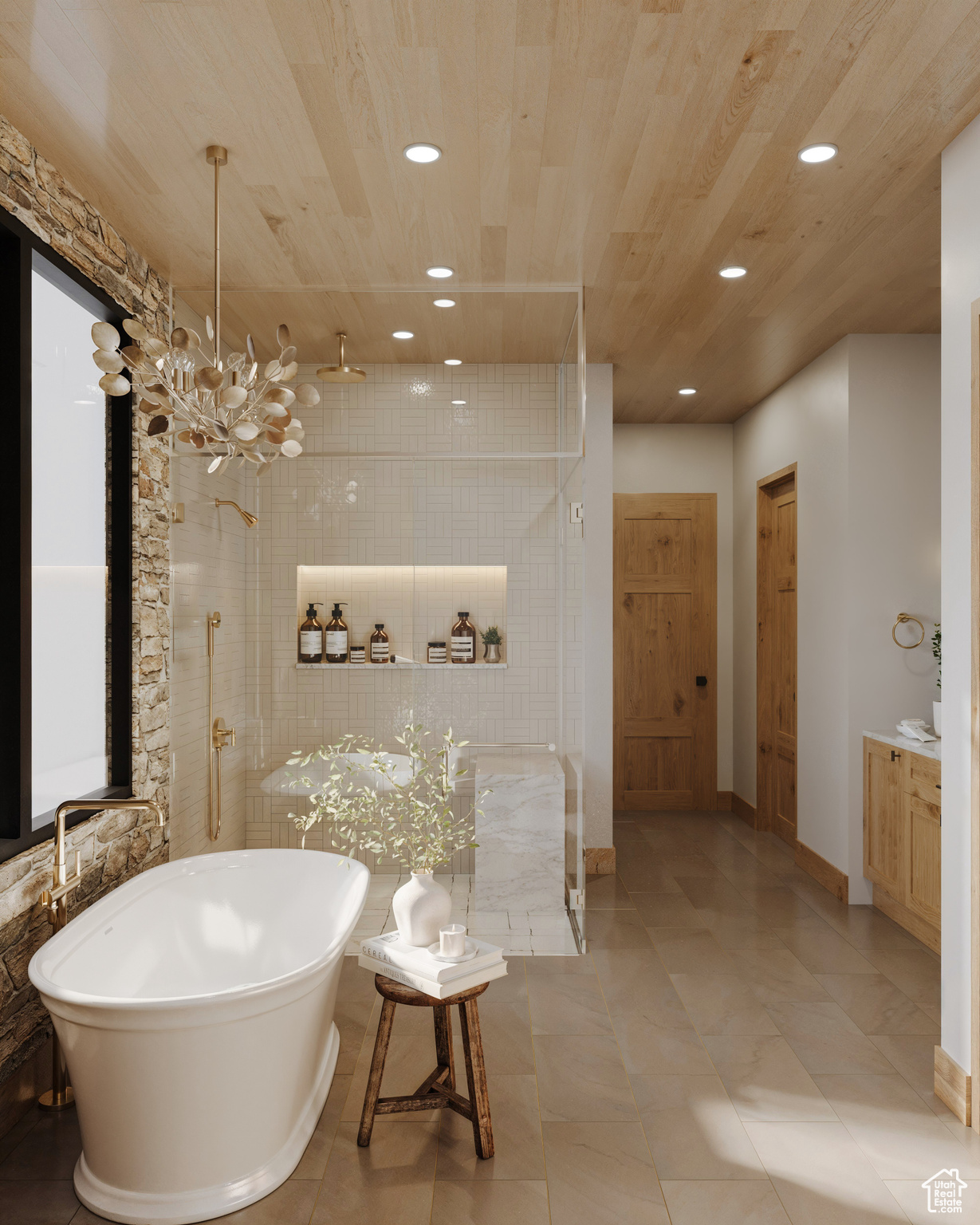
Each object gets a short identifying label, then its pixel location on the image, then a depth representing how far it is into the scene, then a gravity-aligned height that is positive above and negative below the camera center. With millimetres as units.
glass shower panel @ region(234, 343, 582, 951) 3645 +117
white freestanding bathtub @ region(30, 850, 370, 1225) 1910 -1062
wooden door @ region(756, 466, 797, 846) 5262 -258
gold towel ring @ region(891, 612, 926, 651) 4191 -58
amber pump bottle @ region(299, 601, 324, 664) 3641 -96
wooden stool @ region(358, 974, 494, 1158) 2230 -1207
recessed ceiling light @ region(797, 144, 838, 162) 2469 +1321
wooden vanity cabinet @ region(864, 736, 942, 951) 3533 -955
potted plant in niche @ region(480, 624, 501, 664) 3748 -129
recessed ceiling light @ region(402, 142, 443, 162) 2479 +1333
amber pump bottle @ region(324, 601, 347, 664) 3656 -87
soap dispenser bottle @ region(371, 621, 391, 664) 3672 -122
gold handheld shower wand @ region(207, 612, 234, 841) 3590 -528
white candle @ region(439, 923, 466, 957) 2273 -850
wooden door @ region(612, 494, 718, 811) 6293 -386
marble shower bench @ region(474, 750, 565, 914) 3795 -956
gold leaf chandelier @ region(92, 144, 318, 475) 2047 +563
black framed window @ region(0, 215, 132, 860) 2463 +205
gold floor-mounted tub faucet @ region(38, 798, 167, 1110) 2422 -765
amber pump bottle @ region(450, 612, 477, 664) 3736 -101
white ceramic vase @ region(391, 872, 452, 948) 2359 -799
